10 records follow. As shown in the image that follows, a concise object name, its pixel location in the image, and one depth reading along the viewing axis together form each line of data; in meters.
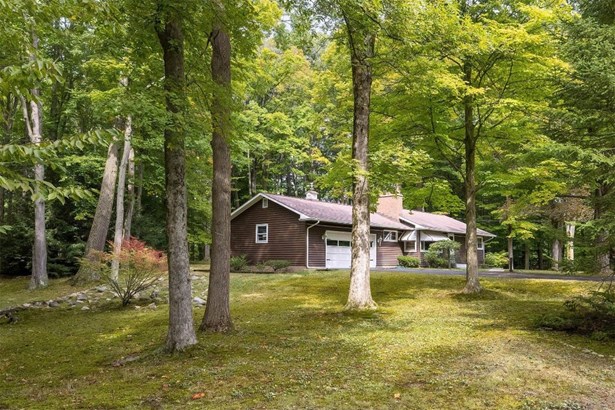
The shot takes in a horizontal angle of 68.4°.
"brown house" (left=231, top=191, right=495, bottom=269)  24.58
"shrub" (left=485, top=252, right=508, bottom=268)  30.23
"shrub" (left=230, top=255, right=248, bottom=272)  24.52
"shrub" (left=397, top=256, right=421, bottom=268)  28.94
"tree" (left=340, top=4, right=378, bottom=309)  11.43
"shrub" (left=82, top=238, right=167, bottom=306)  12.68
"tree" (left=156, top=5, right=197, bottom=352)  7.04
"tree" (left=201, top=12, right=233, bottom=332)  8.61
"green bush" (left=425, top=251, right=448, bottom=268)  29.84
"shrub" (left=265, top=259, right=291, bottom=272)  23.69
